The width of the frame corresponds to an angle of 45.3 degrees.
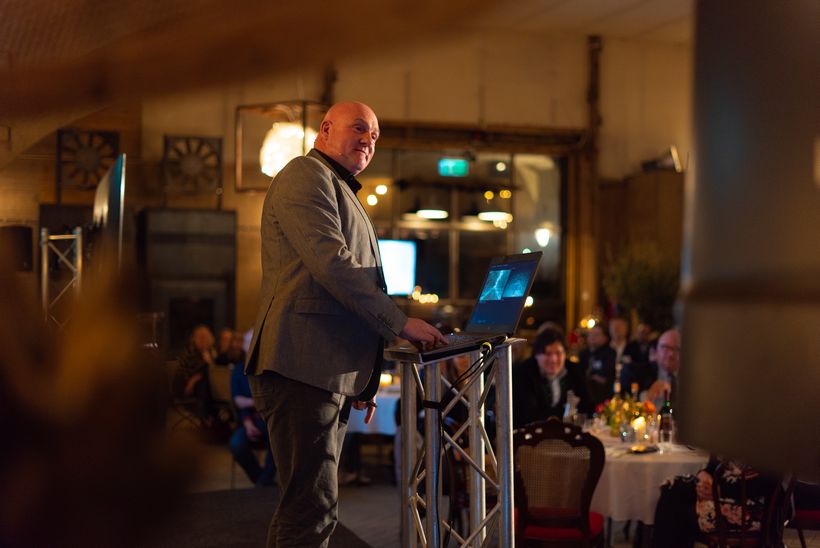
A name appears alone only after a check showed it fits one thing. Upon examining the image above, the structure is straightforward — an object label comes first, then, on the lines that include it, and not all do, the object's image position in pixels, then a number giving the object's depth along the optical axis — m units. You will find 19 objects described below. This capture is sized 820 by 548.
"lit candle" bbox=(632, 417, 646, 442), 5.17
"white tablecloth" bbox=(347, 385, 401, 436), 7.25
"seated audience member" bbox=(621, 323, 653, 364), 9.53
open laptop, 2.57
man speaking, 2.36
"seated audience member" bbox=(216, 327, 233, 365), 9.61
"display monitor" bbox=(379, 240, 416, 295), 12.08
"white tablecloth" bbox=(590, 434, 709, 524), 4.64
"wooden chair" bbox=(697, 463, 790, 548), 4.19
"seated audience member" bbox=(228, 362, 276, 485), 6.98
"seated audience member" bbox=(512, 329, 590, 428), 5.78
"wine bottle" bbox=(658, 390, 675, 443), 4.97
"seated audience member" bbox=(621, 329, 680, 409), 7.67
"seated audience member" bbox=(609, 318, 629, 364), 10.24
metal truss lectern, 2.88
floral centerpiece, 5.27
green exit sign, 13.75
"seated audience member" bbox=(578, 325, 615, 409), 8.77
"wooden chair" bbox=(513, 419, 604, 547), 4.25
